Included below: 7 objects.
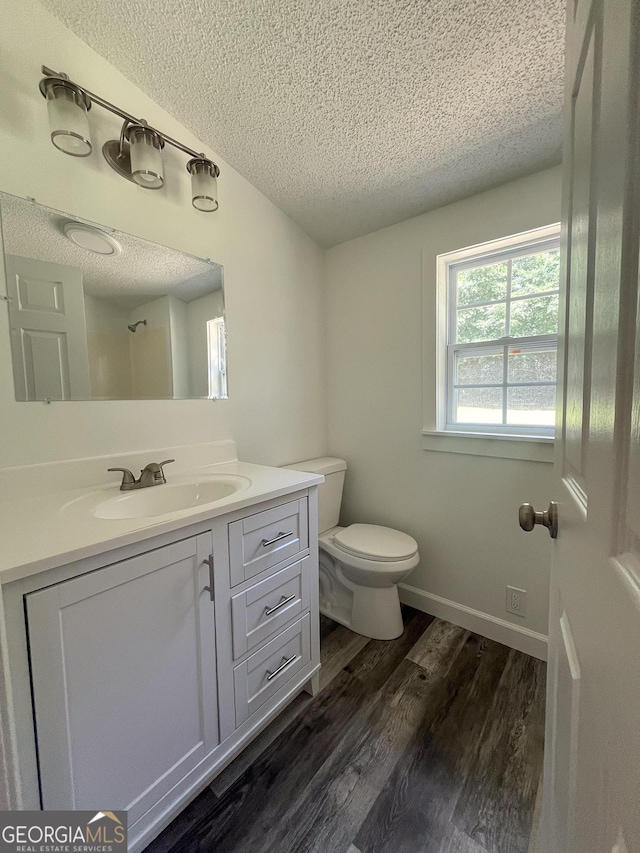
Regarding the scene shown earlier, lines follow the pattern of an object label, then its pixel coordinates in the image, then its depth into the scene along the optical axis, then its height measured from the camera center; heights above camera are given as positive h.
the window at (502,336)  1.50 +0.30
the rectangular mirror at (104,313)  1.08 +0.35
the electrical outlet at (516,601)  1.56 -0.95
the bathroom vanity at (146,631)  0.69 -0.59
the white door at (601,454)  0.29 -0.06
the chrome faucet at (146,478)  1.21 -0.27
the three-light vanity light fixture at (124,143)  1.04 +0.91
